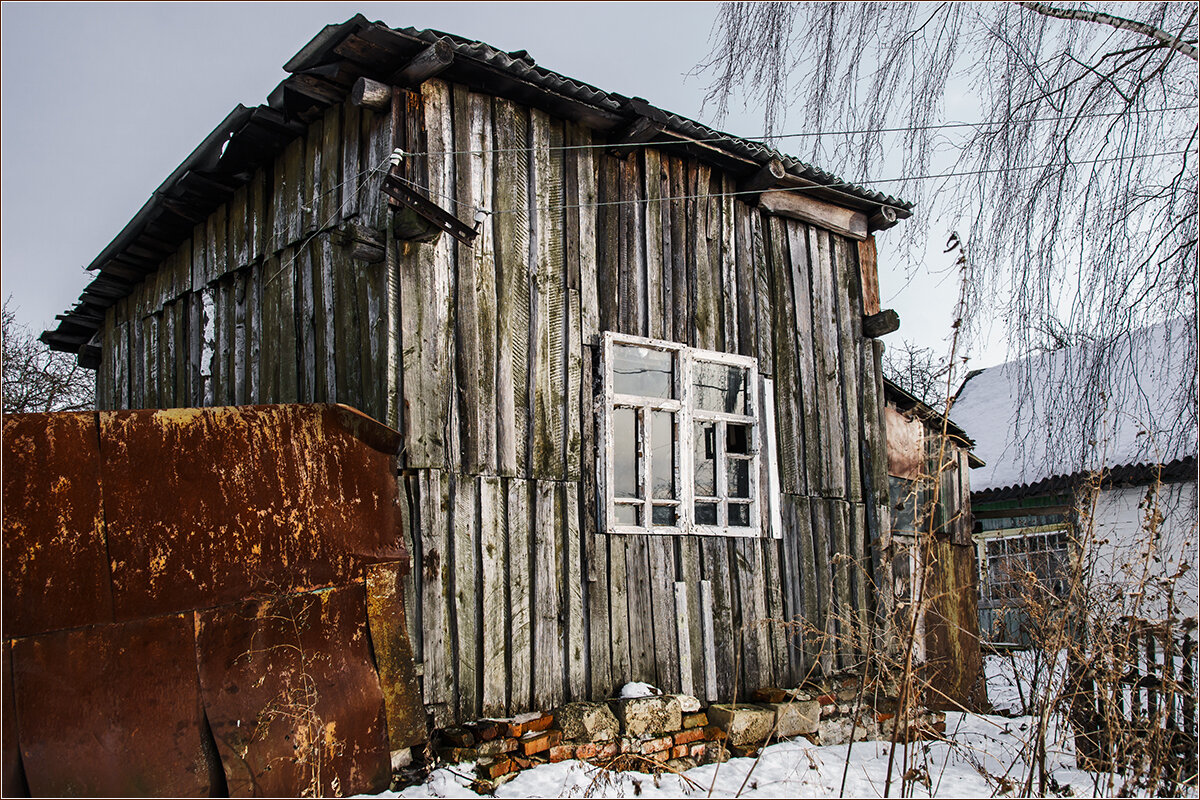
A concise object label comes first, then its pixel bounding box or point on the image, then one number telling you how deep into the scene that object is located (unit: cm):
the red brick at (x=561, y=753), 509
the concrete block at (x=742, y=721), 586
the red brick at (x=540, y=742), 497
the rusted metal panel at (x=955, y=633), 789
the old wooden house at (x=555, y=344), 507
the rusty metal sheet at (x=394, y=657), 431
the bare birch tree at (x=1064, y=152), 424
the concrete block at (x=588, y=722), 517
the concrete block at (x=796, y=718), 613
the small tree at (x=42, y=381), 1711
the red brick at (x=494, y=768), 473
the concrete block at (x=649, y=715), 541
